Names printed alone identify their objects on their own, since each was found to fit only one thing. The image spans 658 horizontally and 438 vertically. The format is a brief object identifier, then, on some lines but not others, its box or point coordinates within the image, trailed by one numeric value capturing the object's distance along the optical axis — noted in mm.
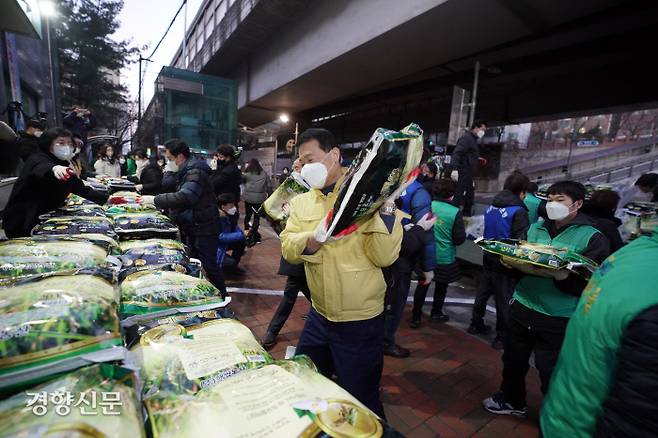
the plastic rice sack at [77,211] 2443
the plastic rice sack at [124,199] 3244
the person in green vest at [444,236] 3758
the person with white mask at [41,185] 2348
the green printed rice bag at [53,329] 763
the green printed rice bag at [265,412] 771
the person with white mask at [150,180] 4781
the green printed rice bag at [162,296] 1352
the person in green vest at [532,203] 4228
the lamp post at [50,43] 7570
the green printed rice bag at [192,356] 983
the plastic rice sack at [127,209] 2866
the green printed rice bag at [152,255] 1857
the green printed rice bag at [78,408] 638
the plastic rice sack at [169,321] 1203
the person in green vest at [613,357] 921
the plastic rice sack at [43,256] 1335
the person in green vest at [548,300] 1971
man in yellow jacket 1621
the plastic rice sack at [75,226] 2064
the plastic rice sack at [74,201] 2865
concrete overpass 5168
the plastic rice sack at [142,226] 2512
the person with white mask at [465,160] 5812
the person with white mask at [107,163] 7055
